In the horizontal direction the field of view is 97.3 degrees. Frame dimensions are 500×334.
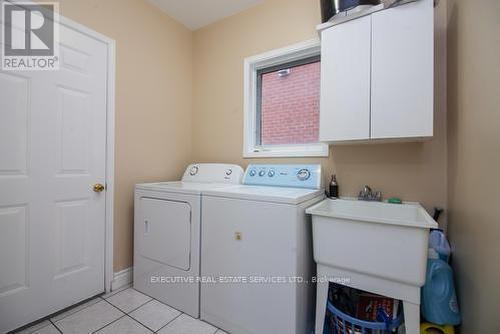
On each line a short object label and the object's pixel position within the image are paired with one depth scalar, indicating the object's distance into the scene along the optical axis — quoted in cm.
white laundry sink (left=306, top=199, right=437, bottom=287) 102
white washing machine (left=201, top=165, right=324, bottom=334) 122
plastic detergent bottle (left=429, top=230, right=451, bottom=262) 133
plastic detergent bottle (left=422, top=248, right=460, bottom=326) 116
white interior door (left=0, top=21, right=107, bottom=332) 136
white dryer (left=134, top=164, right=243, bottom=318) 156
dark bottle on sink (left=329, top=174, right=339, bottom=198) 171
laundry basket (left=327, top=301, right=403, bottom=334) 114
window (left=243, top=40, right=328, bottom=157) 197
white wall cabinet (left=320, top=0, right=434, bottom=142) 123
